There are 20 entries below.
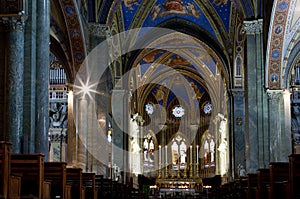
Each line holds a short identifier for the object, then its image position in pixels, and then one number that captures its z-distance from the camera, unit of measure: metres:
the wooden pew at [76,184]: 14.12
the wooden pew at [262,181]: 13.93
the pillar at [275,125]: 22.23
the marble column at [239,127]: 30.77
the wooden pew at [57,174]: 12.43
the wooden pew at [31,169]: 10.90
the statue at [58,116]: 33.03
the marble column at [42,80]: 14.73
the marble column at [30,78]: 14.44
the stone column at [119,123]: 33.62
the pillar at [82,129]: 24.08
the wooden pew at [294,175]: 11.15
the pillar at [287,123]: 25.67
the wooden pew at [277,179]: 12.31
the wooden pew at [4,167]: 9.03
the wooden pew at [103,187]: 17.89
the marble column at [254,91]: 22.52
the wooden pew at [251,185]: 15.62
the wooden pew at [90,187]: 15.89
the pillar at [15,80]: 14.05
